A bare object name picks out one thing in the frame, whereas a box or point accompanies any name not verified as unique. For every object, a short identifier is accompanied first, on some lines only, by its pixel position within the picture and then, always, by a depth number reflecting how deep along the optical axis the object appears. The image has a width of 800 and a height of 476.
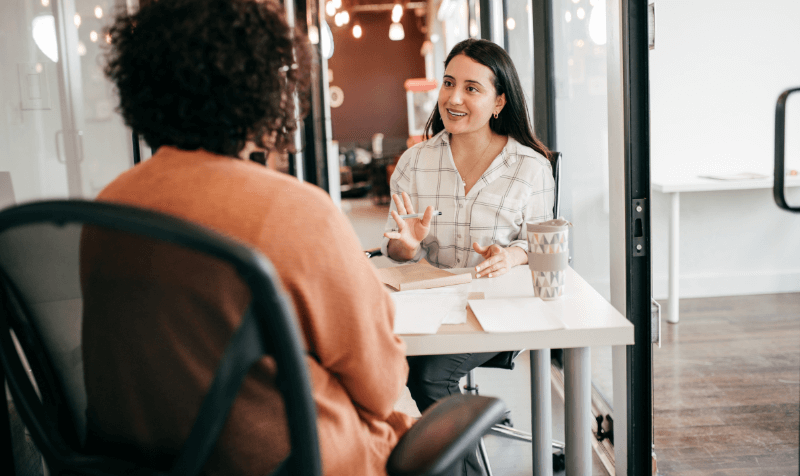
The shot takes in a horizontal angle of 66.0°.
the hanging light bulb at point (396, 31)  11.23
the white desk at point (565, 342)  1.18
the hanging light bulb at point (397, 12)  9.85
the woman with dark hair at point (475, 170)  2.05
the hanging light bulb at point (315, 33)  4.36
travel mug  1.37
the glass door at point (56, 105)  1.48
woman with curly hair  0.67
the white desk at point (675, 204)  3.57
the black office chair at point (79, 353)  0.56
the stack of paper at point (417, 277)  1.51
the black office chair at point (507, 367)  1.83
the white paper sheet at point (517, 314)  1.21
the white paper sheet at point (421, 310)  1.22
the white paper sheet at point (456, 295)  1.27
